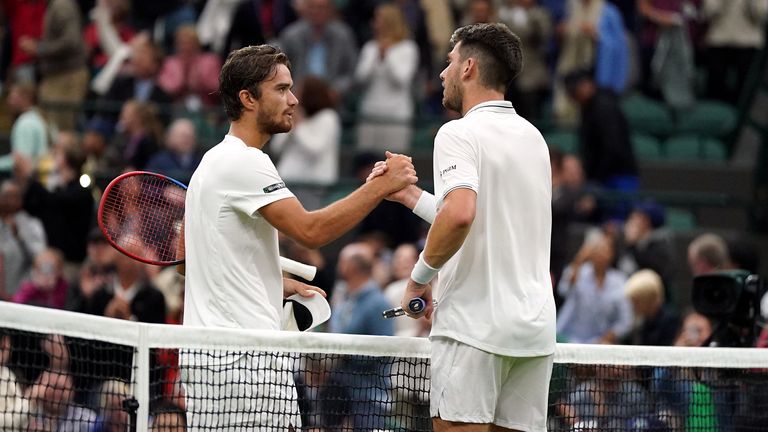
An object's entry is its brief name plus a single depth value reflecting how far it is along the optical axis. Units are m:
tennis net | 5.64
